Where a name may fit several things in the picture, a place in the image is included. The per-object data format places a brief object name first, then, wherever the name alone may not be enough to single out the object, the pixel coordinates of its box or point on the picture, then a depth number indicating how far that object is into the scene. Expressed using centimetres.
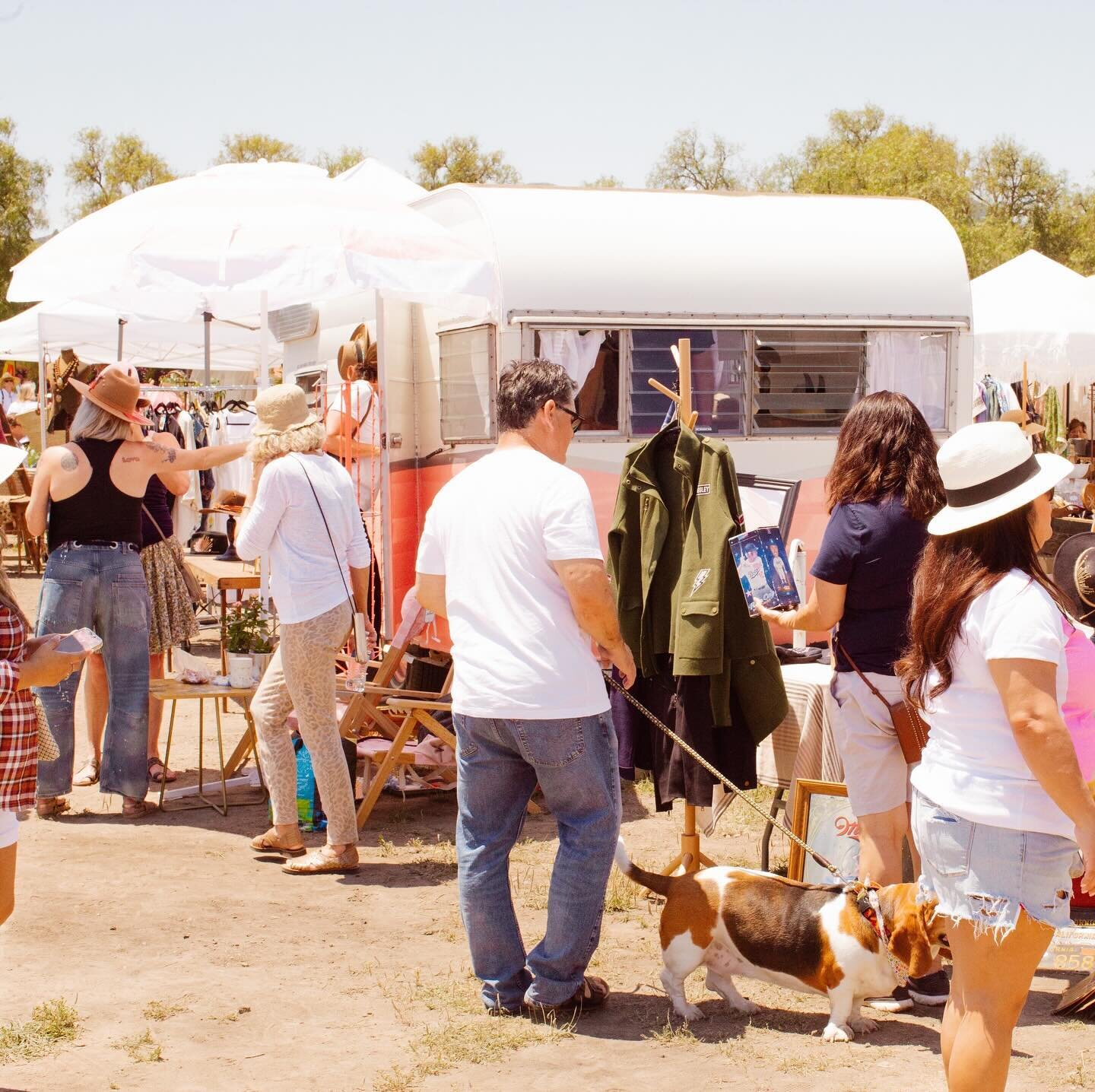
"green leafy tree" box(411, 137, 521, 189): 4047
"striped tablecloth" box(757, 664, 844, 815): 516
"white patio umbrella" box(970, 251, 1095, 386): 1584
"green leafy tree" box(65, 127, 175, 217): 3703
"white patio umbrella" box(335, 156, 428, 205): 1039
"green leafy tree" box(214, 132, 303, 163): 3938
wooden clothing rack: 507
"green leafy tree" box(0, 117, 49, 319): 3416
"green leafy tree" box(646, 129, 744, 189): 4162
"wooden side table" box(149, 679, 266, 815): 641
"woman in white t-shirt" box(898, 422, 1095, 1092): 261
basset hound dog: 379
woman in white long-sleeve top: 540
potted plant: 665
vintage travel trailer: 717
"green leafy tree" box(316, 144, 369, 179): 4022
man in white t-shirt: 377
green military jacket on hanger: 473
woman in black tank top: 617
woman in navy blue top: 401
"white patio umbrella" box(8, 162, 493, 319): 654
